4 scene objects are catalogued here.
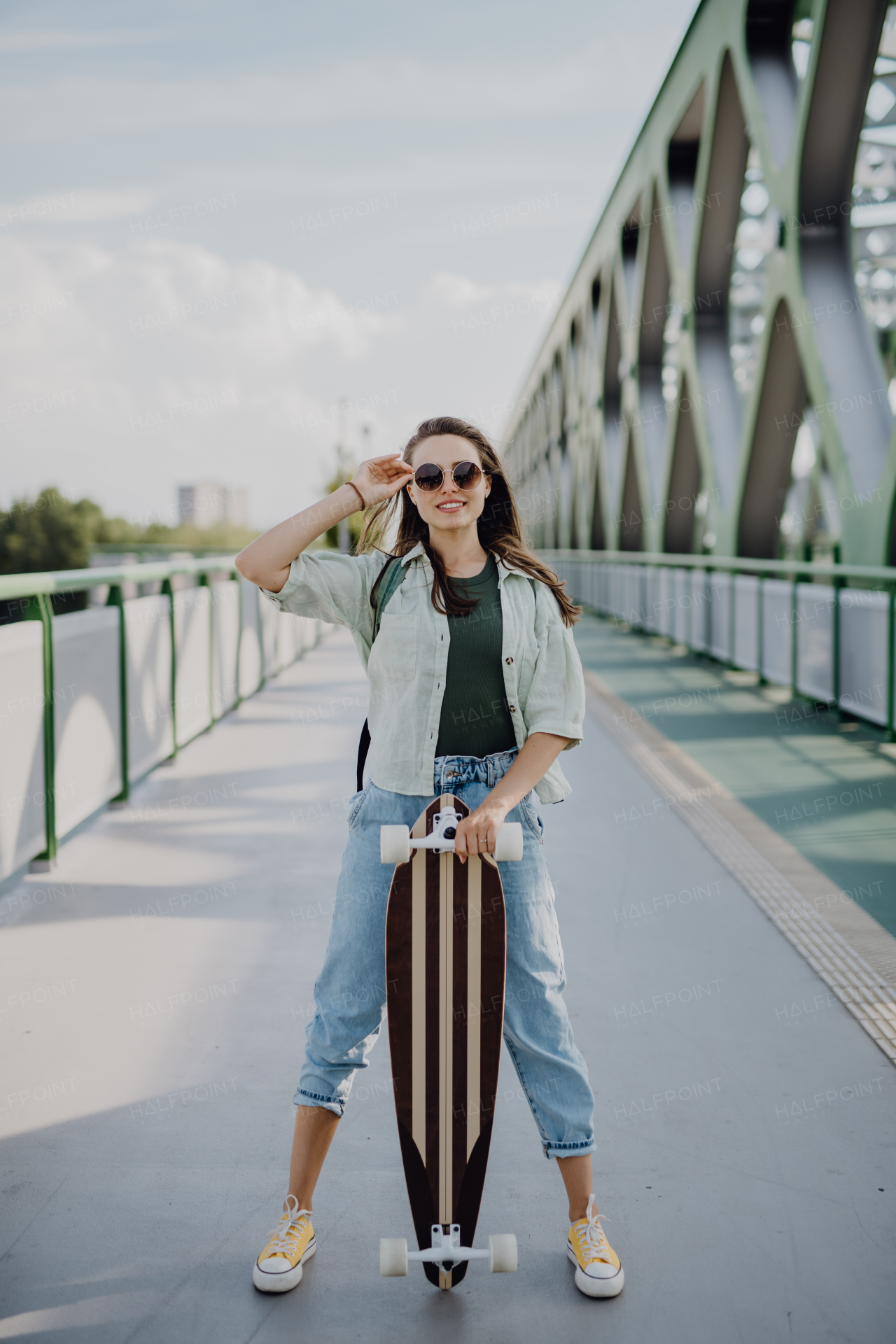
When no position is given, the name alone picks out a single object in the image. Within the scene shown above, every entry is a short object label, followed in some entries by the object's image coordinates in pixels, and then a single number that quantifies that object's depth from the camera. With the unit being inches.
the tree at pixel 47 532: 3715.6
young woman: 92.5
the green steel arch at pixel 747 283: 407.2
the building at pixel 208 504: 3644.2
